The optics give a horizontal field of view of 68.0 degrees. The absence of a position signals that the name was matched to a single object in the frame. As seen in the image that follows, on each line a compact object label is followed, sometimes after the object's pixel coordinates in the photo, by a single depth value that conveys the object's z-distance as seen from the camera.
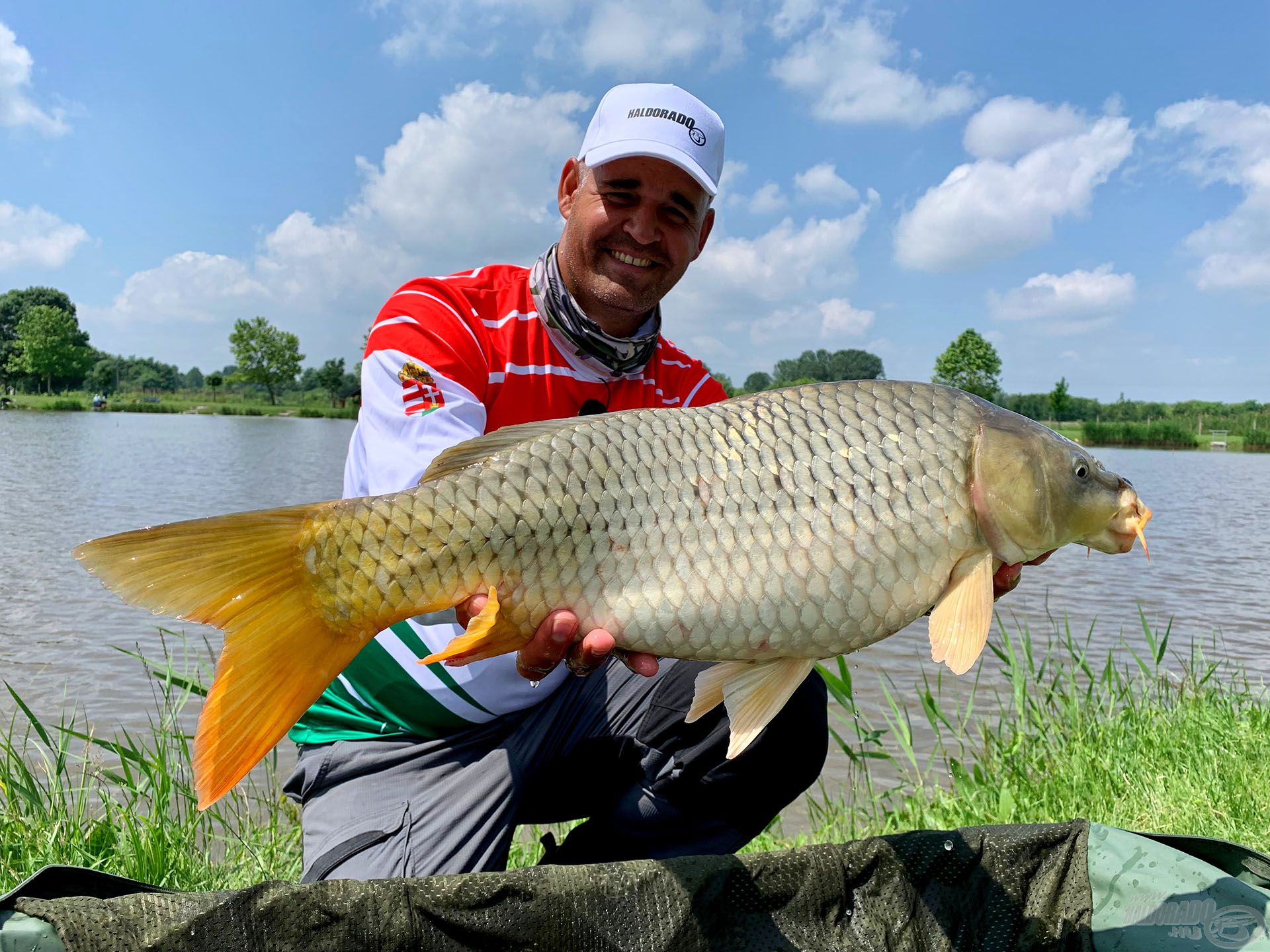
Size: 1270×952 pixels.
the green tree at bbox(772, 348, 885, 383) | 45.31
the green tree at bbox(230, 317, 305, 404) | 49.09
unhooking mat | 1.05
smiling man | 1.58
